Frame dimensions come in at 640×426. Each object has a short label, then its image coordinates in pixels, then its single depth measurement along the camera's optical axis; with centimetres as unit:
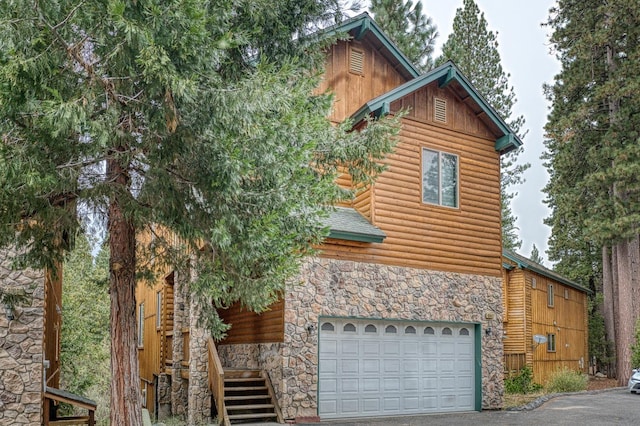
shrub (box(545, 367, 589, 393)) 1928
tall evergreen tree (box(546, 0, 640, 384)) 2073
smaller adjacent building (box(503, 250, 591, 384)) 2217
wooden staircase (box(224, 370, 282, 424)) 1177
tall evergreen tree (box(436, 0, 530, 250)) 2641
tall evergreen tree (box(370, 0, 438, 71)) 2373
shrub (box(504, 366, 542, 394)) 2012
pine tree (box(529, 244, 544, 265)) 4874
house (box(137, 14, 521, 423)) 1249
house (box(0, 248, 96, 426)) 980
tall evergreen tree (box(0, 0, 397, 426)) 559
